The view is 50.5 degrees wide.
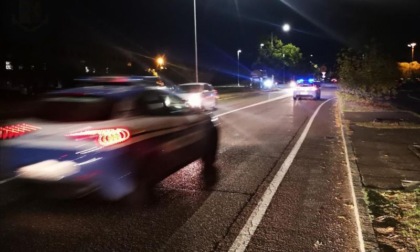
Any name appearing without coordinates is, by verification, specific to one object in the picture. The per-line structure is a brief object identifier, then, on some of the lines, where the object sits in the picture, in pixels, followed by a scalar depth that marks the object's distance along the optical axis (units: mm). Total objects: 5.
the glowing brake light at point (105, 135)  5508
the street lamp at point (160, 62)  51162
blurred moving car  5465
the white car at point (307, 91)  32062
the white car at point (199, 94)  21062
